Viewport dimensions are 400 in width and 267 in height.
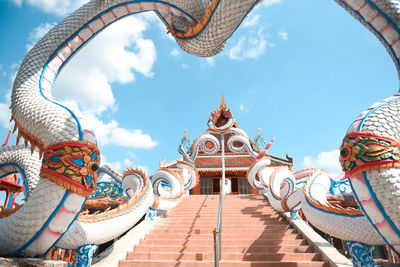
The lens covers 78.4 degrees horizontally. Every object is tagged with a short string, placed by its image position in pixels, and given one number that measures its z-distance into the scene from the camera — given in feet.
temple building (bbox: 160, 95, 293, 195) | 51.88
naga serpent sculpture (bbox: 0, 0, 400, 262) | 7.32
